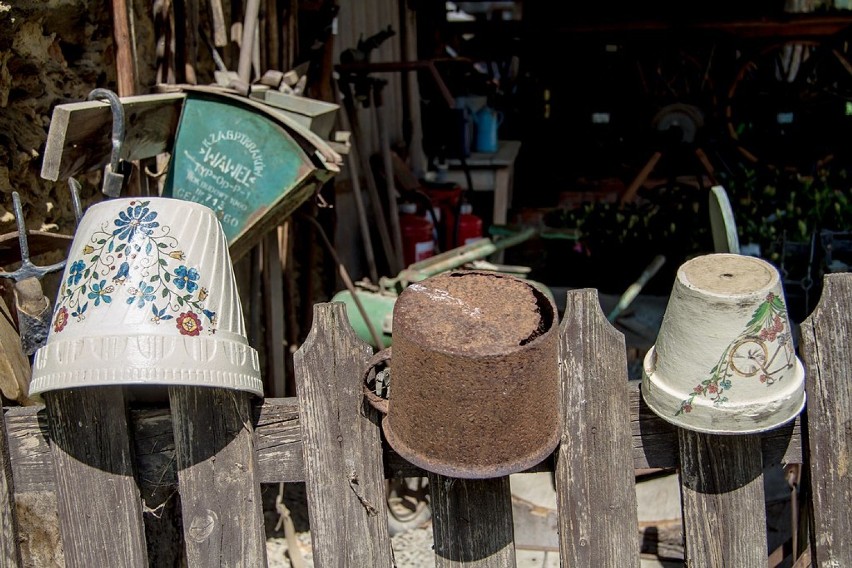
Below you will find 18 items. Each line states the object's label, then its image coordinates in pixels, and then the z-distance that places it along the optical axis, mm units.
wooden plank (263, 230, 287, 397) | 2611
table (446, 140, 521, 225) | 5551
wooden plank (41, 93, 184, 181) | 1435
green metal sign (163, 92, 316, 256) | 1868
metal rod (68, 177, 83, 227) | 1320
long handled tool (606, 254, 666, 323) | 3051
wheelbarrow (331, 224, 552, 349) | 2967
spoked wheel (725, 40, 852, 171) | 7949
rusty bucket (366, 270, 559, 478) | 1108
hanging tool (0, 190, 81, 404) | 1301
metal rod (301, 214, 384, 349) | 2789
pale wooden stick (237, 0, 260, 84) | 2273
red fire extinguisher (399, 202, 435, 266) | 3898
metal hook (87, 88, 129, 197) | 1459
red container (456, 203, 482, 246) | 4137
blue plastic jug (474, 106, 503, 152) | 6039
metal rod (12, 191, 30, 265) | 1290
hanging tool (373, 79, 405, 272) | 3719
